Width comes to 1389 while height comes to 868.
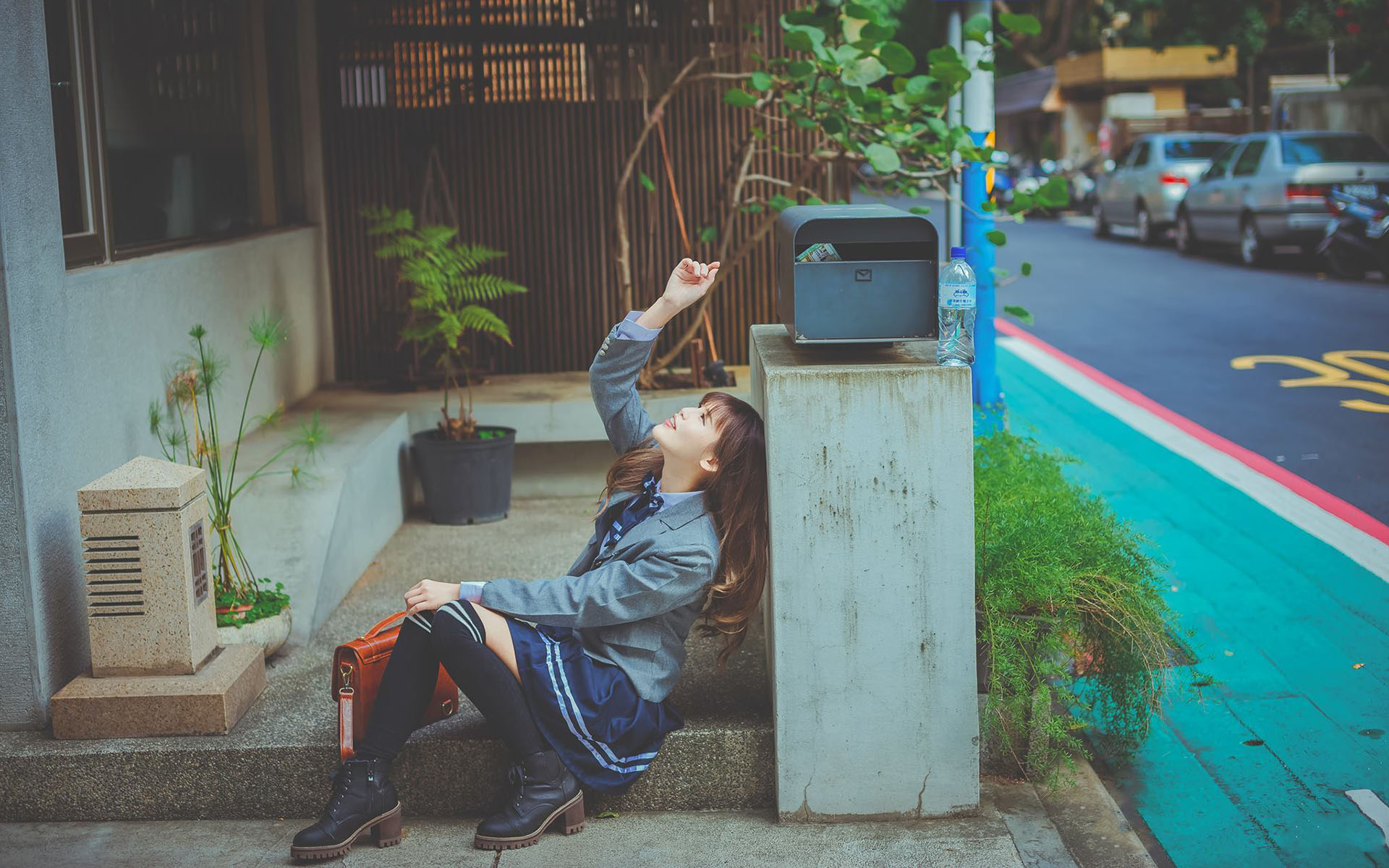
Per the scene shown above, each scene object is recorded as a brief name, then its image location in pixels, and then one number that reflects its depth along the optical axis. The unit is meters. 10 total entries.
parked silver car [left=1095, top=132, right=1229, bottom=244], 20.56
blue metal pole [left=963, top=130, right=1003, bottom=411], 6.89
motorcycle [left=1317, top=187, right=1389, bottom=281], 15.06
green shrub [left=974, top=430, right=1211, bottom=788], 3.82
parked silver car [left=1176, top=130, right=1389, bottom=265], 16.16
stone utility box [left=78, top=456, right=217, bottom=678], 3.88
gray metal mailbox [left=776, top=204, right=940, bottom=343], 3.66
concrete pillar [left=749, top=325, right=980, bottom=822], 3.52
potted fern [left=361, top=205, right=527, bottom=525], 6.38
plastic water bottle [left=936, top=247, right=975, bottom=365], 3.61
